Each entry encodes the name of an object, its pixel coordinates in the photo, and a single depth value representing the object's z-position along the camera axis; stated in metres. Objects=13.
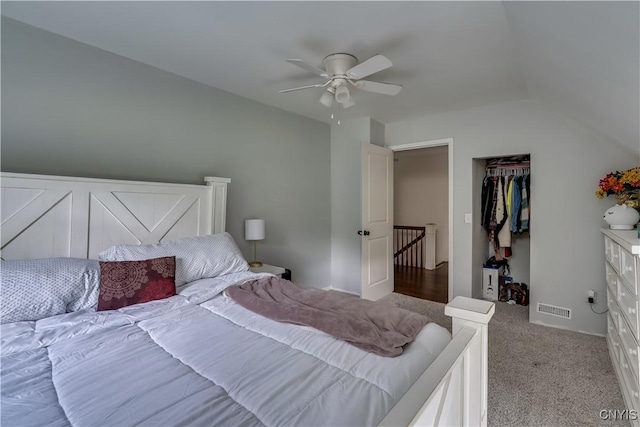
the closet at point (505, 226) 3.67
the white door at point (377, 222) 3.71
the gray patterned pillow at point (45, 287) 1.42
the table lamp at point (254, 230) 3.04
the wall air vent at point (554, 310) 2.96
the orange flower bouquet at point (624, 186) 2.31
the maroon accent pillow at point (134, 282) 1.67
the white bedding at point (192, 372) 0.87
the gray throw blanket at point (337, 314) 1.28
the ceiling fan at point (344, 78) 2.20
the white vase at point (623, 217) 2.29
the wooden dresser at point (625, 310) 1.54
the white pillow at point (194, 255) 1.98
